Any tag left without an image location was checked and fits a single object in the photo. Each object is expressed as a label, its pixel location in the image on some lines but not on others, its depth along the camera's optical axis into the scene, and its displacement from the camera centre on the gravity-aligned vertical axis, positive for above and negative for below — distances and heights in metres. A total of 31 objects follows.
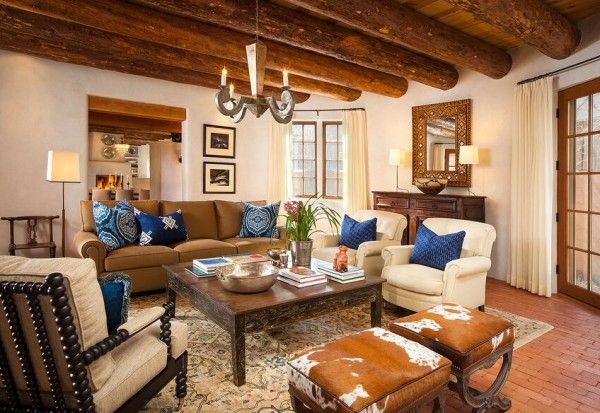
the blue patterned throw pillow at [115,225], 3.79 -0.21
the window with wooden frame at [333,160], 6.57 +0.77
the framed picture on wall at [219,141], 6.12 +1.04
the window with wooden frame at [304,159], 6.71 +0.82
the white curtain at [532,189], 3.97 +0.17
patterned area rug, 1.97 -1.00
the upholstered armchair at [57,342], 1.21 -0.47
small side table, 4.28 -0.38
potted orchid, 2.81 -0.19
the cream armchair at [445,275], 2.88 -0.56
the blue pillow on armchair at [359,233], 3.93 -0.29
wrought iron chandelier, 2.62 +0.75
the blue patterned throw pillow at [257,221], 4.80 -0.21
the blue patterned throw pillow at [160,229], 4.04 -0.26
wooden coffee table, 2.14 -0.61
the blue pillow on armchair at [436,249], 3.15 -0.37
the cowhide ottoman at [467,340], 1.76 -0.66
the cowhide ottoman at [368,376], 1.36 -0.66
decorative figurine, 2.76 -0.41
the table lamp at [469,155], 4.55 +0.59
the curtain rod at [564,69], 3.53 +1.35
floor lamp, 4.11 +0.42
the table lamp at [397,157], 5.38 +0.67
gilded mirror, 4.91 +0.88
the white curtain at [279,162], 6.55 +0.74
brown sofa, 3.62 -0.43
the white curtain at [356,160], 6.12 +0.72
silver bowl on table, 2.35 -0.46
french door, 3.60 +0.13
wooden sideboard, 4.45 -0.02
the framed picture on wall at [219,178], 6.17 +0.45
